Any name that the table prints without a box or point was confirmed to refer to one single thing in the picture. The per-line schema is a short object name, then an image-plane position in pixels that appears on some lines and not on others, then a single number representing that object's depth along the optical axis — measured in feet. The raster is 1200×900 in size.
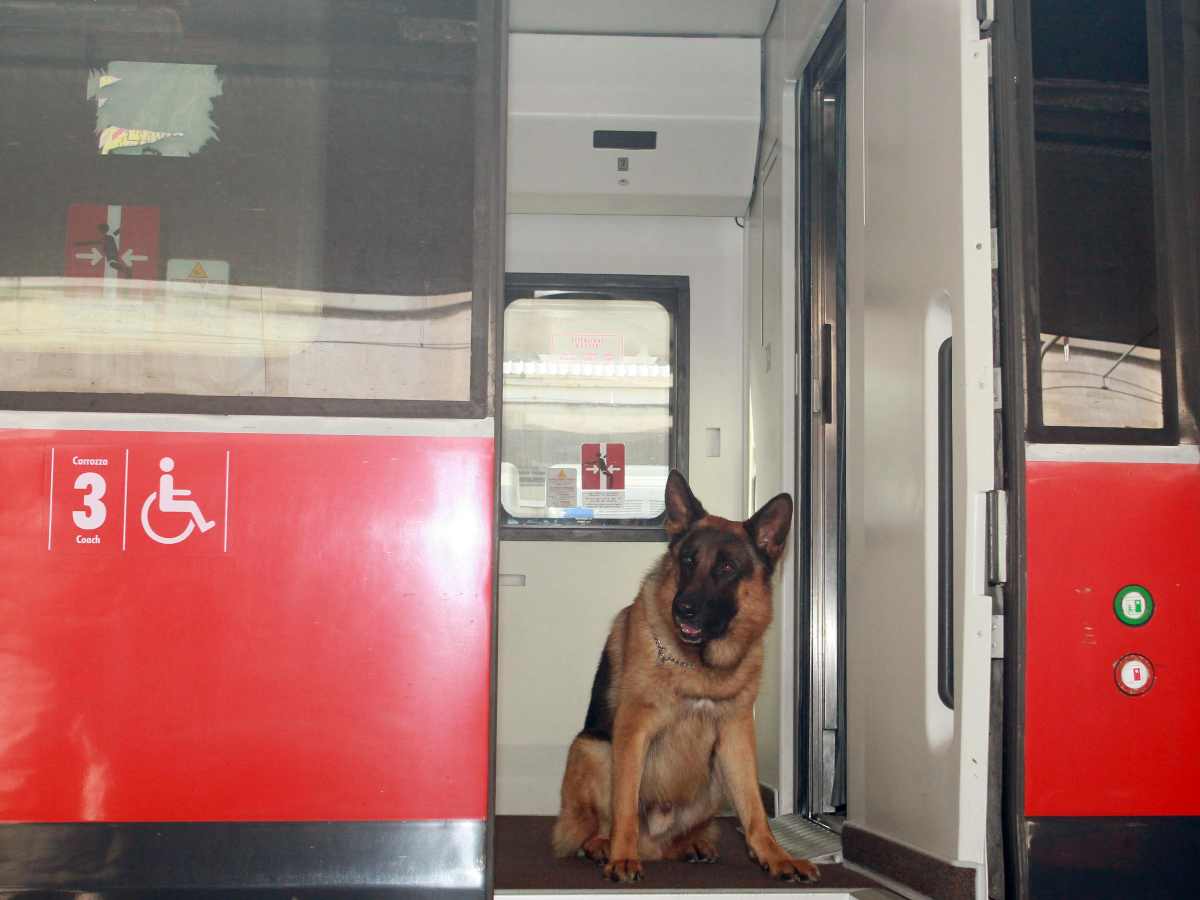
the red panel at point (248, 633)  6.87
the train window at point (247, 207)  7.11
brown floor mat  9.04
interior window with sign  15.30
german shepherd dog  11.34
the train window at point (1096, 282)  7.45
